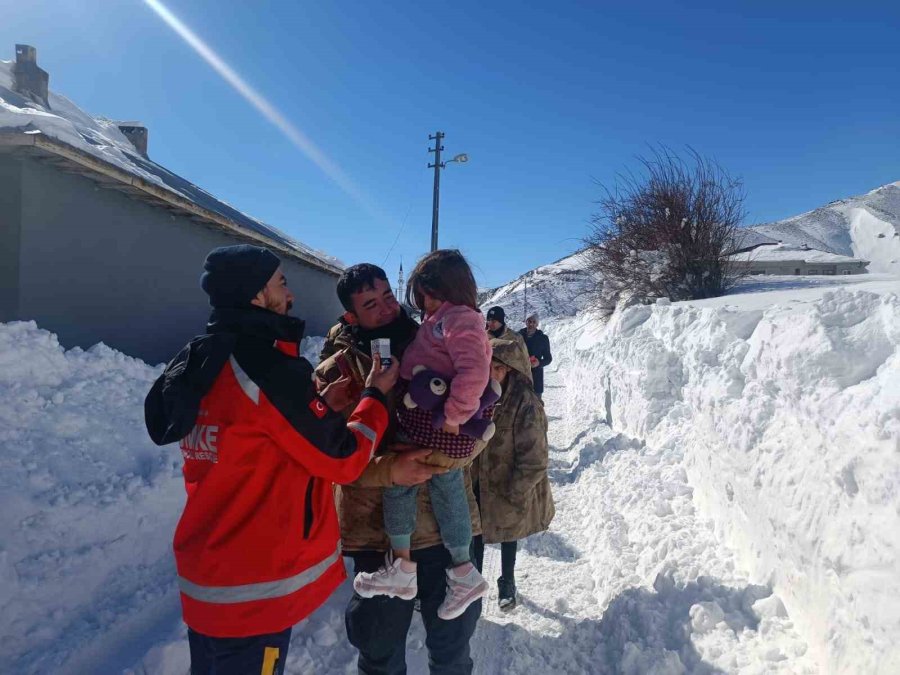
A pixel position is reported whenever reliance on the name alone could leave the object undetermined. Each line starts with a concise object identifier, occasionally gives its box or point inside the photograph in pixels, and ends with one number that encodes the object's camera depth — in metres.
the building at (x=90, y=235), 5.55
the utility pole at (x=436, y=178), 18.11
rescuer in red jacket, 1.59
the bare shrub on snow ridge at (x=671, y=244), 9.23
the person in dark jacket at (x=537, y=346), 7.62
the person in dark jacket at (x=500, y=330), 3.45
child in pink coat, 2.12
